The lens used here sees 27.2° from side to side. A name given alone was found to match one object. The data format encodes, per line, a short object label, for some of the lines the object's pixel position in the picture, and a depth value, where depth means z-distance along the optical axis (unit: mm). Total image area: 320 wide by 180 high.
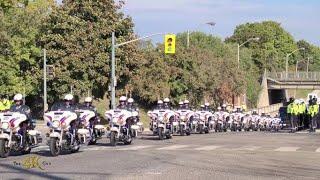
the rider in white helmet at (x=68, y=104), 19478
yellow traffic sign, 42750
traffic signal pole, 43812
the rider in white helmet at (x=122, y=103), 24438
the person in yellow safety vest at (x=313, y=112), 39991
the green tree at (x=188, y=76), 60250
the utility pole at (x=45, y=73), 41400
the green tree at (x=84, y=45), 47344
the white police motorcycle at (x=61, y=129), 18453
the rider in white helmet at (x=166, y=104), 28828
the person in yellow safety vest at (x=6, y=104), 23919
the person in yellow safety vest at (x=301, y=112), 41844
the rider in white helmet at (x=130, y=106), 24500
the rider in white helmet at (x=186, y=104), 33409
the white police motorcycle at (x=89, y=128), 20062
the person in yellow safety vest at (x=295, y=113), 41625
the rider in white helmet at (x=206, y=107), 38150
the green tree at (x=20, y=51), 47125
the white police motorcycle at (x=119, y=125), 22812
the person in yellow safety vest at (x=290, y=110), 42006
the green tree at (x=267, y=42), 125312
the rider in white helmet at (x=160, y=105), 28672
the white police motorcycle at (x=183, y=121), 31144
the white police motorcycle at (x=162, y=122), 27308
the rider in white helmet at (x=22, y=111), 19000
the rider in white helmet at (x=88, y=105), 22297
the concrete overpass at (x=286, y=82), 108188
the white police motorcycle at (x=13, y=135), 18328
